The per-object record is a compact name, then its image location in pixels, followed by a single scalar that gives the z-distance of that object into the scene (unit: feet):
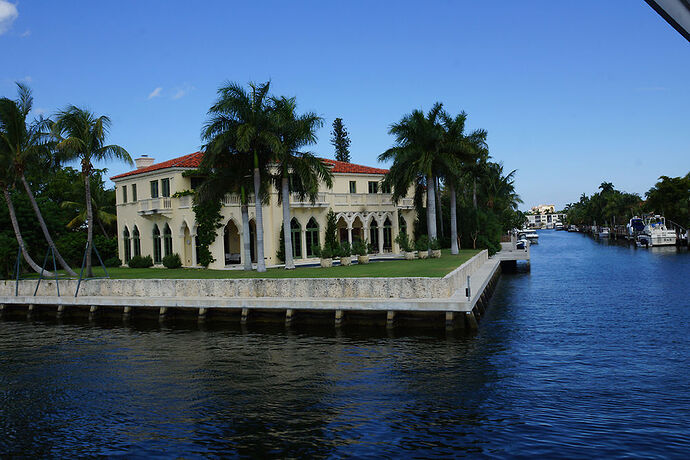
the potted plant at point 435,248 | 145.28
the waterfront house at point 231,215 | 145.38
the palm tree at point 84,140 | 114.32
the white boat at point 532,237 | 424.95
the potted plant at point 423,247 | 146.51
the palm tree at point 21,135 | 115.85
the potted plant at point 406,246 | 143.54
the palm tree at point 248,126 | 111.65
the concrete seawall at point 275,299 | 75.87
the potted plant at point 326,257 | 127.75
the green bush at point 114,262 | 163.17
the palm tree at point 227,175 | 118.52
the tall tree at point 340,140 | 334.75
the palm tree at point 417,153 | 146.10
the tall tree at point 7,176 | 117.50
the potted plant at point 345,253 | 135.44
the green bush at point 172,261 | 144.15
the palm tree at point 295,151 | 116.16
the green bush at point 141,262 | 152.15
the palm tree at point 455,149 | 146.41
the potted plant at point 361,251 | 134.92
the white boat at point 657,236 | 291.58
